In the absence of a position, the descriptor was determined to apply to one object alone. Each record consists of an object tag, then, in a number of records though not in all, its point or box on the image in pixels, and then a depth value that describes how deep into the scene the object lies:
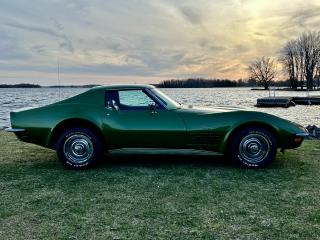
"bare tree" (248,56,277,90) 111.31
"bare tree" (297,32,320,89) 92.06
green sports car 5.88
